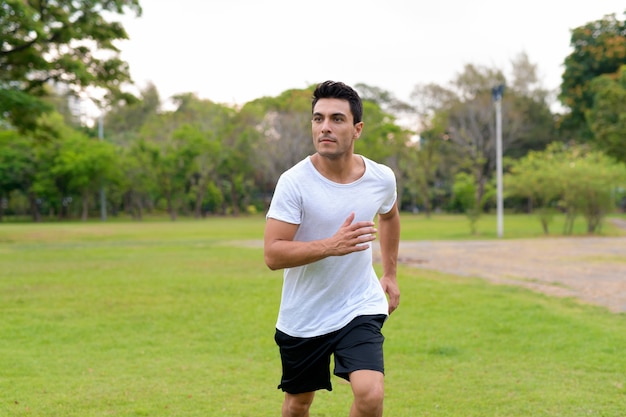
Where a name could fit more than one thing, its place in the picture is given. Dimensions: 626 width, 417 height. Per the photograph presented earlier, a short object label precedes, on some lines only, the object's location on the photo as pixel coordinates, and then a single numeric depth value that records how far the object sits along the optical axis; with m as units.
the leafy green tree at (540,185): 33.00
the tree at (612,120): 32.59
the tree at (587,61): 47.94
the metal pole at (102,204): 62.41
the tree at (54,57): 26.17
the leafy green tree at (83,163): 58.31
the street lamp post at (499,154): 30.39
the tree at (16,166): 58.66
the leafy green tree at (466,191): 63.72
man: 3.74
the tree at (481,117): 65.00
